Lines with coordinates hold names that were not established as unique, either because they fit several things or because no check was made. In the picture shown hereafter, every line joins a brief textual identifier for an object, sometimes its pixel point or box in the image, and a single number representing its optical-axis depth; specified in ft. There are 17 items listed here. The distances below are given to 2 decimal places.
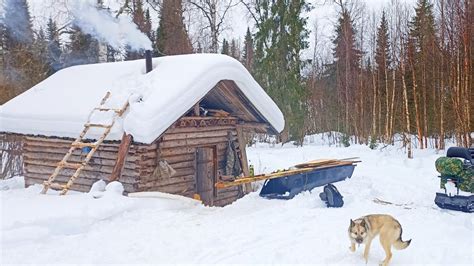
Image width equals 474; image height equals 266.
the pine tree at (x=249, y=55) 117.08
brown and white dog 17.52
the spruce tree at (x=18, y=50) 61.46
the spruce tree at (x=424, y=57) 66.74
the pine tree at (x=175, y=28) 90.12
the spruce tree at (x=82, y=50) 77.46
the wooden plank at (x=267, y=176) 29.34
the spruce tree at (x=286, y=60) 86.02
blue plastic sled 29.12
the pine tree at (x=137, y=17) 82.07
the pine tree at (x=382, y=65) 74.95
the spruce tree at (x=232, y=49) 139.02
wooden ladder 28.32
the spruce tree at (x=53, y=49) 72.81
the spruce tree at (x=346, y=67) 86.84
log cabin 30.58
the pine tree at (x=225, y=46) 111.52
